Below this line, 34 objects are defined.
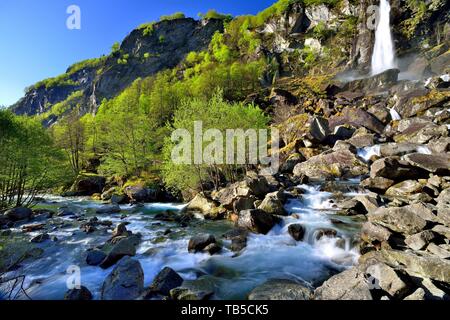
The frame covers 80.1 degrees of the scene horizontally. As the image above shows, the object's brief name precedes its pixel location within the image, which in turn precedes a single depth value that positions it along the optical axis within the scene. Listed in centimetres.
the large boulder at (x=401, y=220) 1356
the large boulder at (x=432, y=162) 2289
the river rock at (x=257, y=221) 1798
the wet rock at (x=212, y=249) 1516
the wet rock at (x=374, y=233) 1313
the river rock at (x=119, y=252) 1388
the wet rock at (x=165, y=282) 1053
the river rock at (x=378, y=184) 2447
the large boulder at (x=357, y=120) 4622
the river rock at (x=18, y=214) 2555
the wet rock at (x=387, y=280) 820
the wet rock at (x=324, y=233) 1579
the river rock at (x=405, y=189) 2231
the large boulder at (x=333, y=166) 3288
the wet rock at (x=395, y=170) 2403
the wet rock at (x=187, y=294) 995
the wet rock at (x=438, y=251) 1051
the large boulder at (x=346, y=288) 818
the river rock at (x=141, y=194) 3378
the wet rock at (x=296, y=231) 1691
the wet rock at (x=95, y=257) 1432
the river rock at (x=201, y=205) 2439
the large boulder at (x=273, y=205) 2064
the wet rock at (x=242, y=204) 2210
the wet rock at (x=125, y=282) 1034
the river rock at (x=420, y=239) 1203
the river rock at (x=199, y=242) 1567
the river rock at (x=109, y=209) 2847
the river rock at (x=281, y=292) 954
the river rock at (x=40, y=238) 1892
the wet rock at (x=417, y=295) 770
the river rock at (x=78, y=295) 1053
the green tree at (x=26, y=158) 2655
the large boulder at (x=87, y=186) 4259
